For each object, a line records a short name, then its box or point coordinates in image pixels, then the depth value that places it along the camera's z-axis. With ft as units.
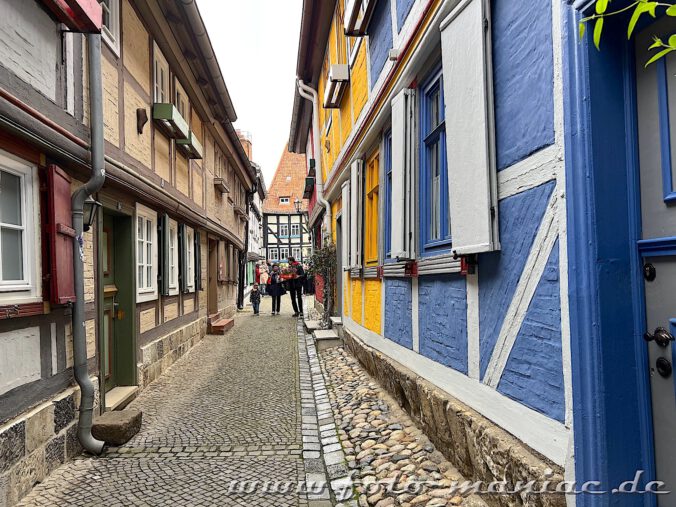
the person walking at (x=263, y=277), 73.36
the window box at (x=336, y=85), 23.40
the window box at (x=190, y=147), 23.61
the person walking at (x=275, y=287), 47.16
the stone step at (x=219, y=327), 33.04
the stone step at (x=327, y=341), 25.53
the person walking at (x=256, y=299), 47.70
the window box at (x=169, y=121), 19.63
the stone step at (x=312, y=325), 32.00
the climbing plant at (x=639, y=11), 3.80
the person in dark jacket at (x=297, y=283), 44.14
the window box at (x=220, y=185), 35.32
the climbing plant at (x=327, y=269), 30.99
